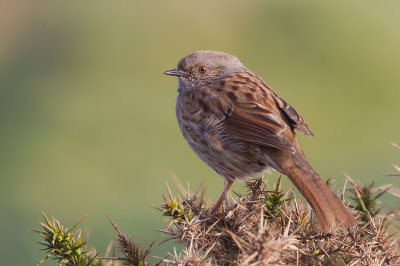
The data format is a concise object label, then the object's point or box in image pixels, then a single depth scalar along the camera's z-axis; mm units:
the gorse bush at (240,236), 4555
